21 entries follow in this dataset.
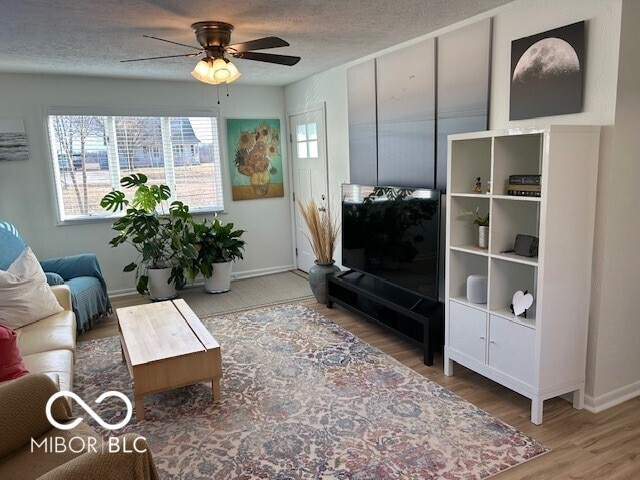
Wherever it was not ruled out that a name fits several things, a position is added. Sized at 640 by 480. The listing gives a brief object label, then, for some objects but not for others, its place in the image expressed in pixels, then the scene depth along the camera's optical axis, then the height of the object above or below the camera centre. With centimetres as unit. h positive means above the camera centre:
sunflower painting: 578 +9
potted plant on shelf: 294 -41
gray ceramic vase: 471 -110
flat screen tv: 348 -58
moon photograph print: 256 +47
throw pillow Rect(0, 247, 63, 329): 303 -78
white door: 530 -3
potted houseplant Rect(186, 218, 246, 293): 521 -93
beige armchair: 134 -88
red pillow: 220 -85
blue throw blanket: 397 -96
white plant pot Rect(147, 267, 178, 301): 504 -120
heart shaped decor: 266 -80
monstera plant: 493 -66
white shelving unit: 245 -56
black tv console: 333 -113
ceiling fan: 284 +69
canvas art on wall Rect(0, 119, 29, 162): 470 +32
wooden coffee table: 265 -103
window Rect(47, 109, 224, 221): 504 +14
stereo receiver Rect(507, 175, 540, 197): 253 -15
